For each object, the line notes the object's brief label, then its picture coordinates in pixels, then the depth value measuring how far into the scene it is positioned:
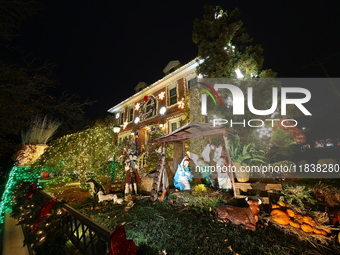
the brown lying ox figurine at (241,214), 3.86
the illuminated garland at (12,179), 7.51
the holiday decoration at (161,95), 16.70
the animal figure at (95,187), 6.62
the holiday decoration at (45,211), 3.45
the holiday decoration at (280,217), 3.74
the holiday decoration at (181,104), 14.16
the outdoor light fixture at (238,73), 9.60
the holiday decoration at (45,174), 11.96
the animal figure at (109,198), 6.20
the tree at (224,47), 9.52
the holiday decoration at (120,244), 1.68
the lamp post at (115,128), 11.73
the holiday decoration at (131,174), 7.37
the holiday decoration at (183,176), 7.24
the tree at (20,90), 4.40
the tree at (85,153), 9.26
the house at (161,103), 14.32
